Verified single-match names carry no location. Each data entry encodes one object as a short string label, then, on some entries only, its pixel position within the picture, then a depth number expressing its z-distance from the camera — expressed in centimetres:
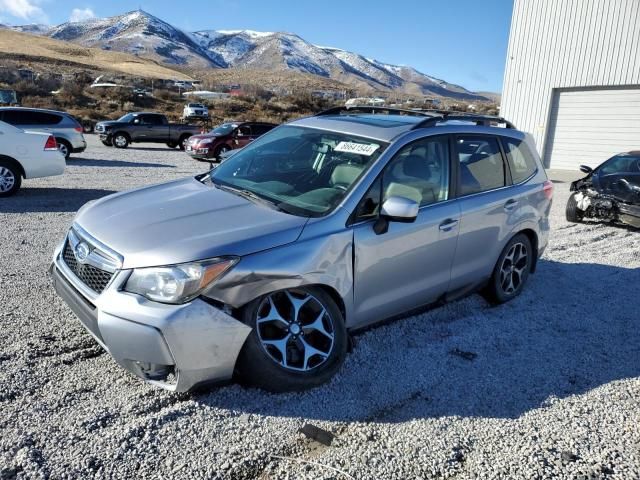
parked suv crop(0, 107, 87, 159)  1540
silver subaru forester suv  295
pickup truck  2252
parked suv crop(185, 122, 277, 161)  1884
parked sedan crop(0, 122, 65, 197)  935
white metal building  1762
